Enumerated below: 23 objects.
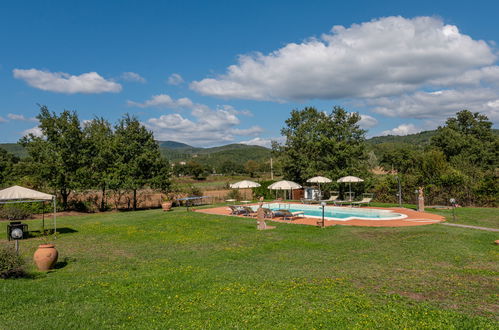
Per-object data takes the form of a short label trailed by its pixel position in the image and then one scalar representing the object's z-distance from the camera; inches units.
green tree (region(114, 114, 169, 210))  1027.3
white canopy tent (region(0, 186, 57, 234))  520.7
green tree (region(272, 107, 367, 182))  1127.0
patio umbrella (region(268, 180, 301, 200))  880.9
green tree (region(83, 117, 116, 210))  994.7
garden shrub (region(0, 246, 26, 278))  299.0
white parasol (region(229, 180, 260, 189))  875.6
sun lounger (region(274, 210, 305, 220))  741.3
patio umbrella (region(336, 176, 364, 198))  935.7
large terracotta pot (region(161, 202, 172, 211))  921.3
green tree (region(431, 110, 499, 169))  1577.3
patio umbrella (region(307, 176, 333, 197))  987.9
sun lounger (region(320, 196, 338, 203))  1028.8
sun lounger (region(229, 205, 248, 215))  841.5
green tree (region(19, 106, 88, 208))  928.9
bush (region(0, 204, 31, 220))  847.7
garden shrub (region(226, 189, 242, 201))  1305.4
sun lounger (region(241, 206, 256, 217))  829.4
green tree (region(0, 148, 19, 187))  1293.6
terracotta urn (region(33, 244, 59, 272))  346.6
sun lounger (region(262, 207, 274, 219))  765.5
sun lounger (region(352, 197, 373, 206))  942.4
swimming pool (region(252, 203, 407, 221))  767.1
